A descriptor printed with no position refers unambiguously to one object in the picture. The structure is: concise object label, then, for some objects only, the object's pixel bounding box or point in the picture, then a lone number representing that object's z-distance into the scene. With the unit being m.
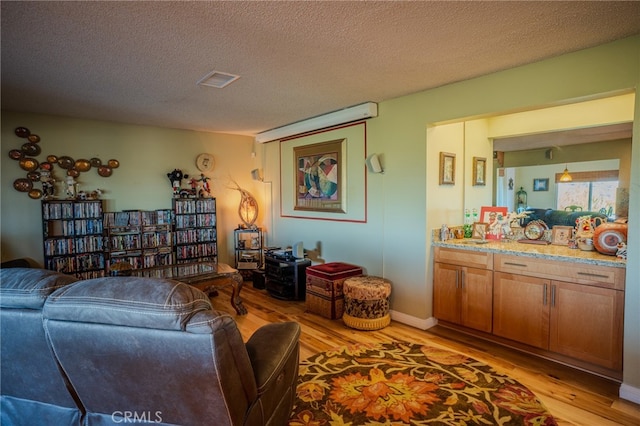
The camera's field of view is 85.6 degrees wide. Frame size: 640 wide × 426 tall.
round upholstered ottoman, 3.41
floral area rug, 2.09
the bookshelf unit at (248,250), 5.41
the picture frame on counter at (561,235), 3.09
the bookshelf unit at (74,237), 4.09
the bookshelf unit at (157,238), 4.72
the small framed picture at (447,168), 3.53
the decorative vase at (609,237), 2.52
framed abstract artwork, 4.33
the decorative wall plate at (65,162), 4.26
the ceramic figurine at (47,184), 4.14
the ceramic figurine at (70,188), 4.28
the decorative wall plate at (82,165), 4.37
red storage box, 3.72
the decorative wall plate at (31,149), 4.04
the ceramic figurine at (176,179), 4.98
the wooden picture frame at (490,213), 3.62
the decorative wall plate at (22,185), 4.01
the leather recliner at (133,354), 1.15
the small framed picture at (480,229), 3.56
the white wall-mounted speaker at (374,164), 3.72
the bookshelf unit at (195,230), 5.01
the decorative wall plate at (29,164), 4.04
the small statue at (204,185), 5.29
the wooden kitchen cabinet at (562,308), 2.41
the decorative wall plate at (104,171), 4.52
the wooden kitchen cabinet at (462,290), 3.10
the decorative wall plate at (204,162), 5.29
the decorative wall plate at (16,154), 3.97
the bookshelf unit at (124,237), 4.49
